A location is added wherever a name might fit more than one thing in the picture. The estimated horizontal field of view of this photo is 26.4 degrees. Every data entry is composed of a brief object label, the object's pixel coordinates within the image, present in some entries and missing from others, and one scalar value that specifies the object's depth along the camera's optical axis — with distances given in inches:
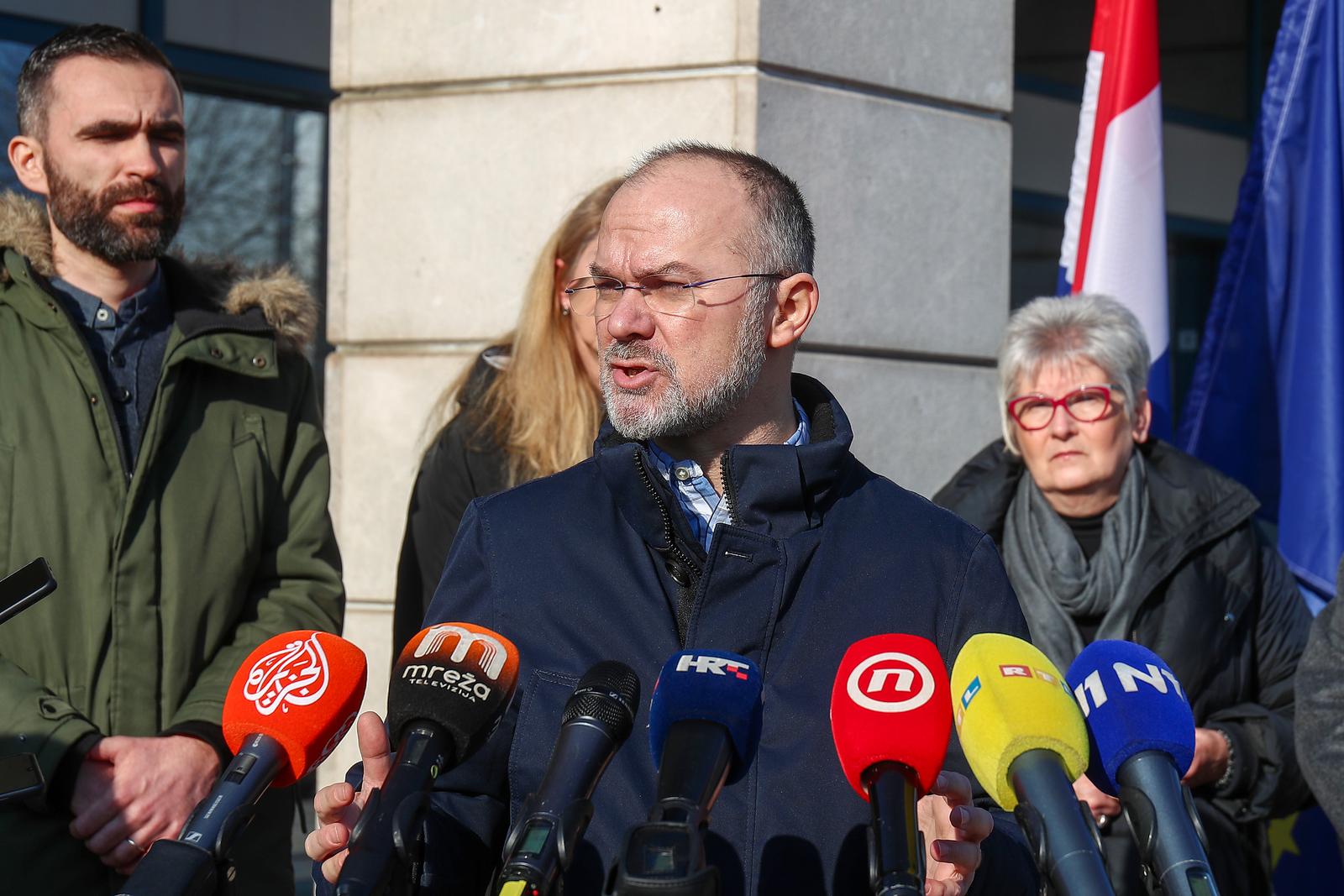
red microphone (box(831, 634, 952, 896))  57.5
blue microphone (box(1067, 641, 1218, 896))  57.8
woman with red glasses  97.4
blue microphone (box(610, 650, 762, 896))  55.0
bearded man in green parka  85.4
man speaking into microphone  68.1
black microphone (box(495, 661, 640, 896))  56.5
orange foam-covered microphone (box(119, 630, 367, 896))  58.0
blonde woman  99.3
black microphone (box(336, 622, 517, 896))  57.6
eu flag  127.7
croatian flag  128.8
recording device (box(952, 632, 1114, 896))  56.6
